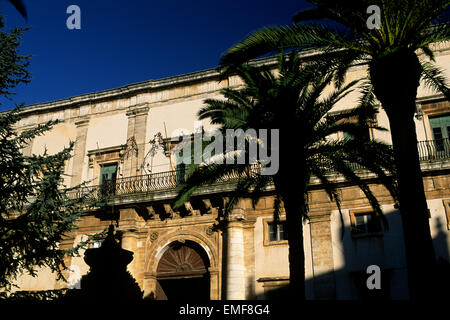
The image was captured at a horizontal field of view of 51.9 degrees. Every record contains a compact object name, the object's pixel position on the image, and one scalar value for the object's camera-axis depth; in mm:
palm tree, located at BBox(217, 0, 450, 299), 8000
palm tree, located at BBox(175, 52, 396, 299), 11250
